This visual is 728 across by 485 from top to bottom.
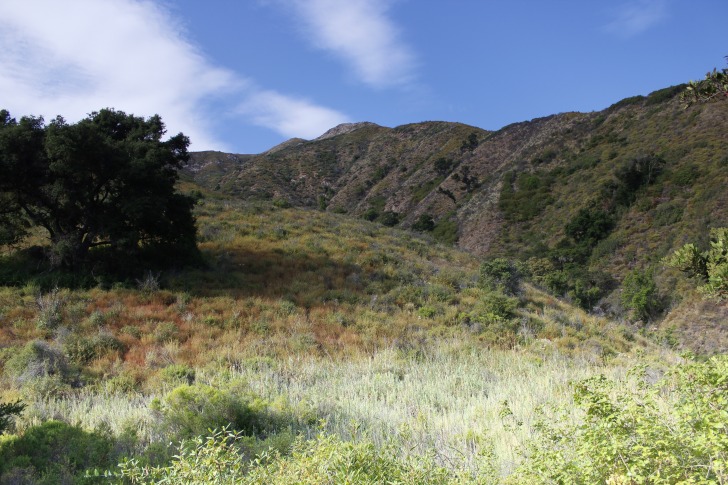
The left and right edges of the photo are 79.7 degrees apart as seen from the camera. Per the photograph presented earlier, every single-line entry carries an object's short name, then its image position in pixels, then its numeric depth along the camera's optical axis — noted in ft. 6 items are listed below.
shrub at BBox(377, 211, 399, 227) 190.82
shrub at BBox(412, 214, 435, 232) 177.88
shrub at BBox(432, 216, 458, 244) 162.02
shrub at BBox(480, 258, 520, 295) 57.12
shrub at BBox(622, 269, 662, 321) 82.48
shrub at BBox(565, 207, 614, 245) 121.19
